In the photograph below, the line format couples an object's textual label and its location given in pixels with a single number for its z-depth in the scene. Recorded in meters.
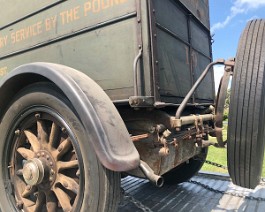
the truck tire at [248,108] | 1.64
